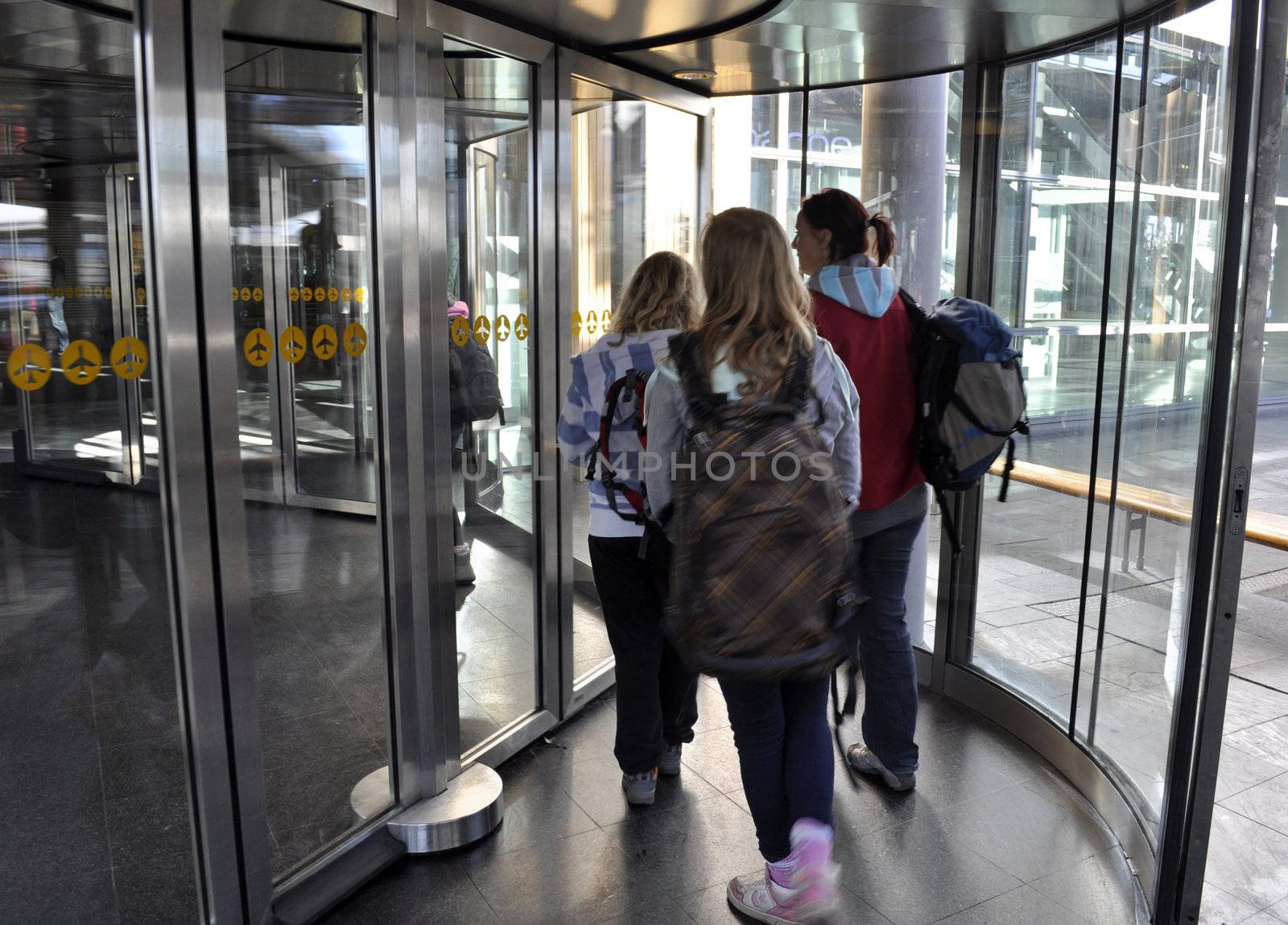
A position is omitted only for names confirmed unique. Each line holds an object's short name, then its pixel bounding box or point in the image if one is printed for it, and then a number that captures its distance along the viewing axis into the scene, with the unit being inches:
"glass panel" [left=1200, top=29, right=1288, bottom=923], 119.0
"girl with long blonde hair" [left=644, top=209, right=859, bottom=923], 98.6
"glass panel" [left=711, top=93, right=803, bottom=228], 189.0
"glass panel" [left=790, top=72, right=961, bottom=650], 170.7
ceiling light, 167.2
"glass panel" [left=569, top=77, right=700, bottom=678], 158.7
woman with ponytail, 133.0
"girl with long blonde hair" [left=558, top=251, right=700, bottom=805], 119.0
